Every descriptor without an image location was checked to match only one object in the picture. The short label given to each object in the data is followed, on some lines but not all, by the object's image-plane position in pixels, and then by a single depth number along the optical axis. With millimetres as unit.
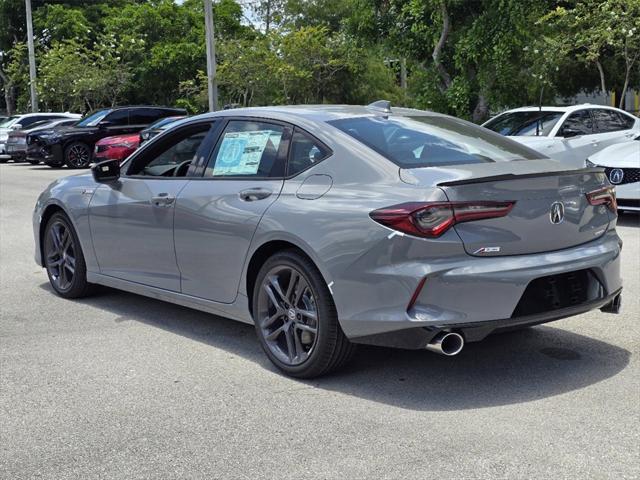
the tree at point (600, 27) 19312
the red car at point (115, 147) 21453
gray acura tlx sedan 4367
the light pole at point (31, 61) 38250
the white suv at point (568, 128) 13594
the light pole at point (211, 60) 23894
